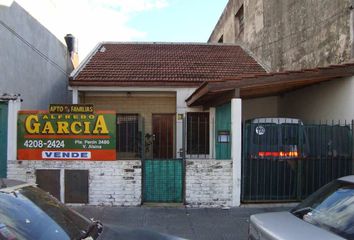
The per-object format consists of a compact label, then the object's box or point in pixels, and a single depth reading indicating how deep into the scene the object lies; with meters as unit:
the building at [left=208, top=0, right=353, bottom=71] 12.60
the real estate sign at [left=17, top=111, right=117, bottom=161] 10.09
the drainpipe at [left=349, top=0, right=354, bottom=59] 11.85
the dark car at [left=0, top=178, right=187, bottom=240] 3.37
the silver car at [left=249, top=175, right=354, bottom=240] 3.81
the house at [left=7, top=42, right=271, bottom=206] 10.05
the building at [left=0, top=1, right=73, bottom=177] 10.31
